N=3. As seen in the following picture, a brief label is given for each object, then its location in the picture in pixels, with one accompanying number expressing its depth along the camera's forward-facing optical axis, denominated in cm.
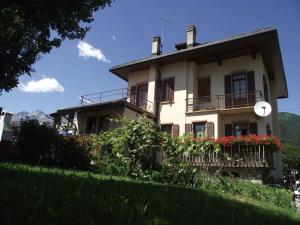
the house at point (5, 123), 2193
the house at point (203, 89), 1927
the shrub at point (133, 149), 1158
